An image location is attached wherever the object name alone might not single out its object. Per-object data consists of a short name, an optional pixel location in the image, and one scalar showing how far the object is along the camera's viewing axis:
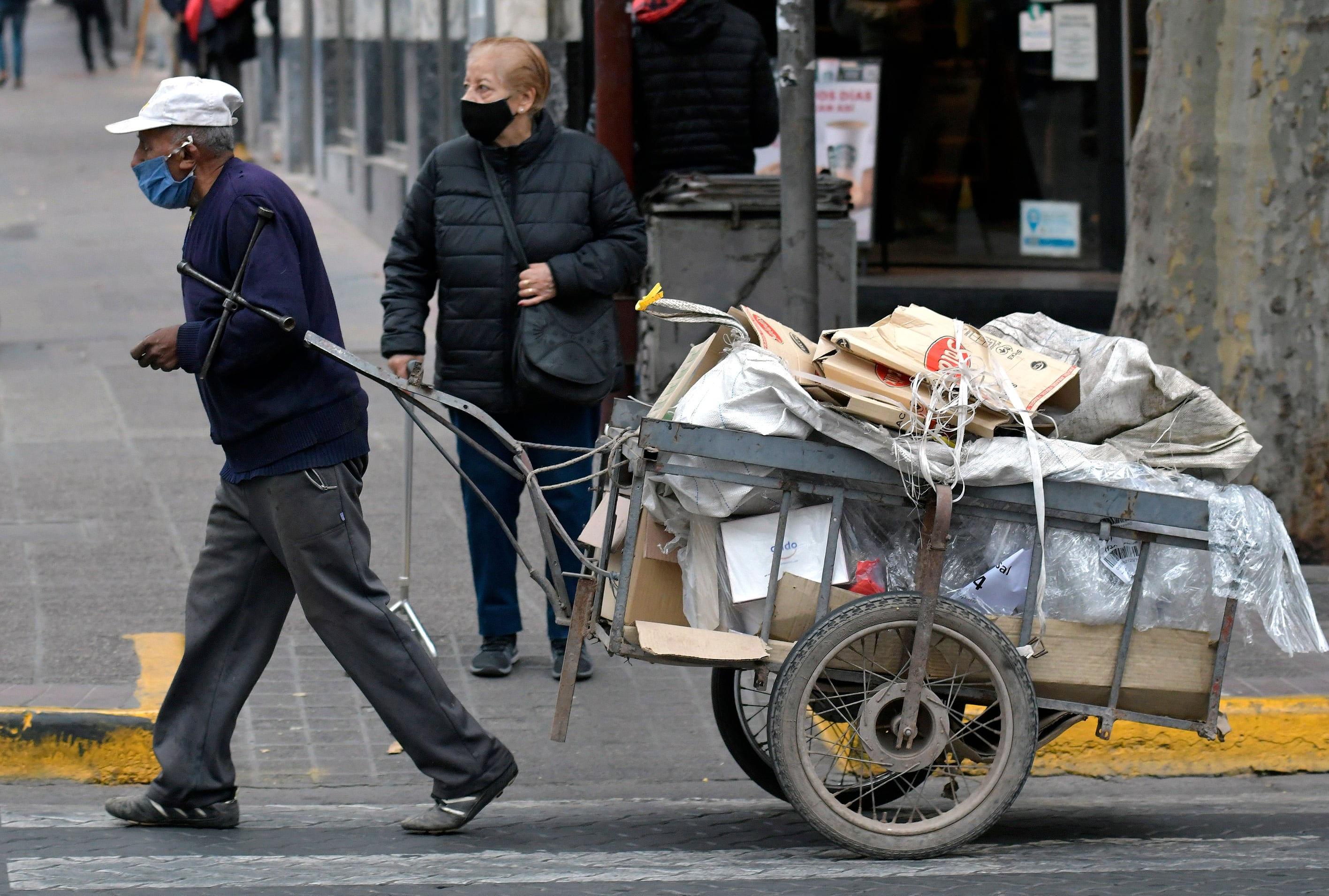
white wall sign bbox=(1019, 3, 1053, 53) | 23.03
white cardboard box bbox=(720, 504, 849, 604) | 8.54
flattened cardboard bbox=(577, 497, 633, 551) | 9.27
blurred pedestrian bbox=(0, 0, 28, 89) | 49.84
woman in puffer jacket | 10.77
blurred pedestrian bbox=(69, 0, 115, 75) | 55.97
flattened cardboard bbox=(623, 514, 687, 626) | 8.69
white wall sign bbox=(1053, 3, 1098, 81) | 22.91
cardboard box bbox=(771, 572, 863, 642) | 8.55
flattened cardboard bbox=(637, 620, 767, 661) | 8.30
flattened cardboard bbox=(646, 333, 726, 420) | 8.81
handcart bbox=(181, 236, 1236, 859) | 8.32
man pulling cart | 8.64
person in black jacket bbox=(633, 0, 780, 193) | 17.05
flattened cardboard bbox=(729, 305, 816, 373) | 8.64
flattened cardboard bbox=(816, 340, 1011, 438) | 8.31
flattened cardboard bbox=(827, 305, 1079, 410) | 8.51
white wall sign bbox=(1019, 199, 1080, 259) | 23.73
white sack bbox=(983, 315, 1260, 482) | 8.82
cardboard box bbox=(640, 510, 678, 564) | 8.71
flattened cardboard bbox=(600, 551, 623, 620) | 9.14
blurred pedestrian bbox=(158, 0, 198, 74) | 38.56
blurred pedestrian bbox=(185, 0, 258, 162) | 35.75
